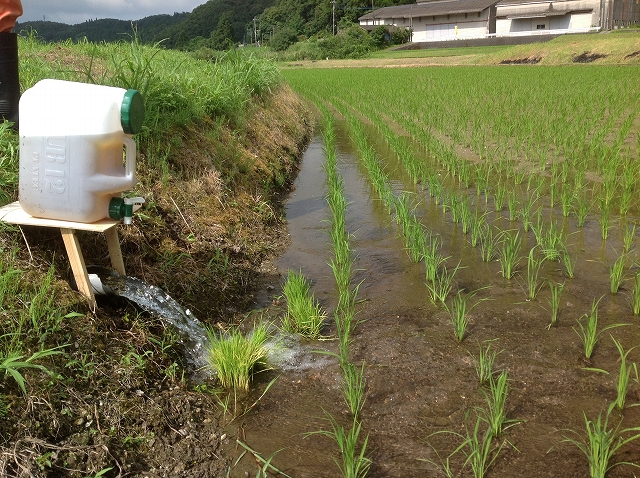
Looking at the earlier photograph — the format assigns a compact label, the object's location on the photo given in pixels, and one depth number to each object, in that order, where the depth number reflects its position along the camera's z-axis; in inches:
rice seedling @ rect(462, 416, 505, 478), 70.1
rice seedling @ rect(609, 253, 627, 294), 119.0
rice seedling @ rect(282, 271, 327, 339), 110.9
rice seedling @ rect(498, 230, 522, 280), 129.0
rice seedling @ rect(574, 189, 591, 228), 158.9
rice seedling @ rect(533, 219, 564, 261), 134.4
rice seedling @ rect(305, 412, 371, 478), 68.2
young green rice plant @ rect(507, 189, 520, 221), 166.1
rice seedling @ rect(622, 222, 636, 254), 137.8
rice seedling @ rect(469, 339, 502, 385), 90.5
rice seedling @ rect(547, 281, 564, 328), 107.3
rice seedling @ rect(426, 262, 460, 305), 118.6
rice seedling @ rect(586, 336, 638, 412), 80.1
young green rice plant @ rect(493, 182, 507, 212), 179.8
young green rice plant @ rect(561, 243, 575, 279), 127.0
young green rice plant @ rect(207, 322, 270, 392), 91.9
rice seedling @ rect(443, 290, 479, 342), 103.2
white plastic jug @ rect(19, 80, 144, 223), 84.4
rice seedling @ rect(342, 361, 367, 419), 84.3
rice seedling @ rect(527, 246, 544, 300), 119.4
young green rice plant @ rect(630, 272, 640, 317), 110.0
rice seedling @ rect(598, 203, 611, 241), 150.0
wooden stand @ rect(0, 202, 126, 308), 87.7
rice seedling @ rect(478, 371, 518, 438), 77.8
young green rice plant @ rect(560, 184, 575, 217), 164.6
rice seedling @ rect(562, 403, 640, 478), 67.7
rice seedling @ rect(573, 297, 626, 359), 94.4
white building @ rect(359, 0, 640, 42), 1150.3
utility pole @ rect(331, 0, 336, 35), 1778.5
